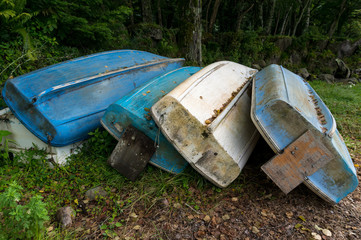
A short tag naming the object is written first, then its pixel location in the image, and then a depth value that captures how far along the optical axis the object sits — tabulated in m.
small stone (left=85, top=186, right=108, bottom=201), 2.32
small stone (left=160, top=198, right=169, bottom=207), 2.23
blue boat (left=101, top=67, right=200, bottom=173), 2.41
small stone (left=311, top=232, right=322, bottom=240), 1.90
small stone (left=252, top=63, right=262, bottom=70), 9.27
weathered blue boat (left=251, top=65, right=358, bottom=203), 2.03
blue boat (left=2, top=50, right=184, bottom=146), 2.49
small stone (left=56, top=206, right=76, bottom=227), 2.01
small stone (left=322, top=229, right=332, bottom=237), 1.94
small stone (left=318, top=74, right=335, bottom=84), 9.54
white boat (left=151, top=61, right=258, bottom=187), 2.10
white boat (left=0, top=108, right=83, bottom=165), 2.65
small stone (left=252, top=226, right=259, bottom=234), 1.96
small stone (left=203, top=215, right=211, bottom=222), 2.10
